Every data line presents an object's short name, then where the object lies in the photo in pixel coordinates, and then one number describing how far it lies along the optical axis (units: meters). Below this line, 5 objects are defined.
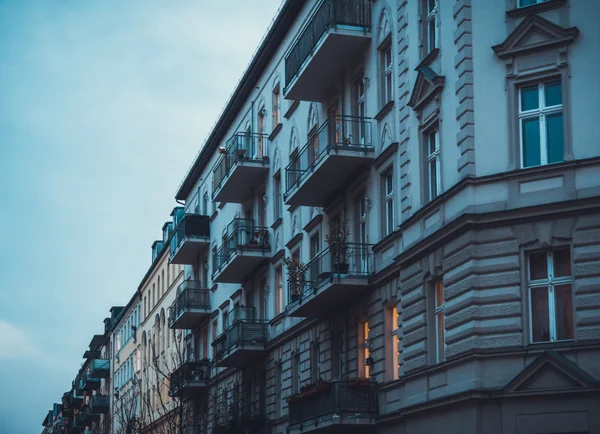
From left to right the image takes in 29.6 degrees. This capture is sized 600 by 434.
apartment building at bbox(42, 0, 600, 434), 21.45
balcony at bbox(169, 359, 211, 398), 50.78
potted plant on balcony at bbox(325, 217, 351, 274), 29.78
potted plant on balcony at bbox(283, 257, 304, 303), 33.44
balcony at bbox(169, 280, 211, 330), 52.09
